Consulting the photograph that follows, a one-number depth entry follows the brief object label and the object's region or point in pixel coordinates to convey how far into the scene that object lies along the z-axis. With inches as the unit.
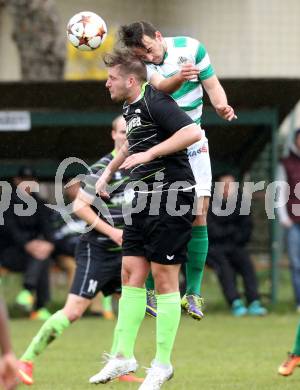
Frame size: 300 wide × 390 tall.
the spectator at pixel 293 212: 1179.3
